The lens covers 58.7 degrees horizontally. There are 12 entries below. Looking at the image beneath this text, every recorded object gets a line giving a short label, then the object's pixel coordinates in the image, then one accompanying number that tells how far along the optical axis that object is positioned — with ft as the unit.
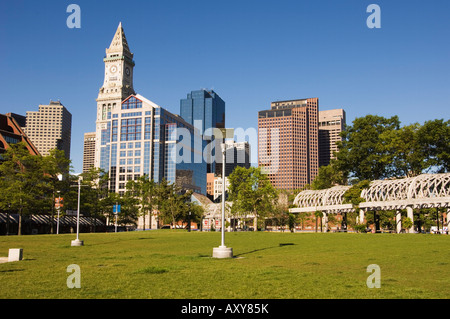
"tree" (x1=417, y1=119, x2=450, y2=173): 198.18
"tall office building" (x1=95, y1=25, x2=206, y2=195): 567.18
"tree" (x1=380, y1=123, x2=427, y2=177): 203.82
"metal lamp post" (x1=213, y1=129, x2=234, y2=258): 64.49
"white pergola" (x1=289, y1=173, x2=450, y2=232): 164.55
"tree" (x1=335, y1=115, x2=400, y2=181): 224.12
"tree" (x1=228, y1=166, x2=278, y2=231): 248.73
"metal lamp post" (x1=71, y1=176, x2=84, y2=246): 100.75
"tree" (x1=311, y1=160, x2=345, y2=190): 283.18
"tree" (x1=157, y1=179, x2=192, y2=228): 325.21
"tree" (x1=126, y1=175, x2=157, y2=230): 325.64
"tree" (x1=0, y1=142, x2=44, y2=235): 203.10
